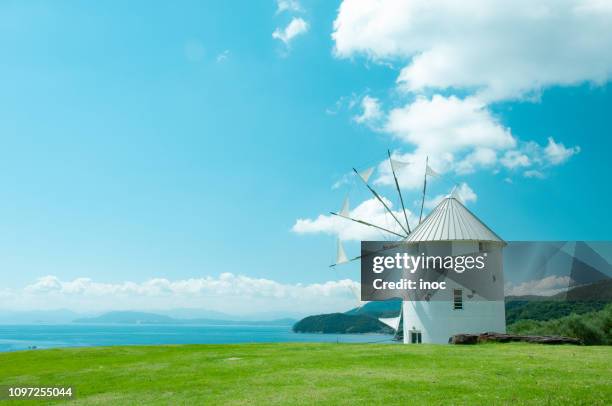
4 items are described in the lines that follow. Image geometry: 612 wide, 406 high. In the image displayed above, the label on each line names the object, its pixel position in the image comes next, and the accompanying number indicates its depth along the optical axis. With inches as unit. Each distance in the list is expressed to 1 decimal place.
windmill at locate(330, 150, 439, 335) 1845.5
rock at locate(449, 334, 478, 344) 1121.4
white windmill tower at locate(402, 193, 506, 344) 1417.3
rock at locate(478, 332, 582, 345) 1054.4
